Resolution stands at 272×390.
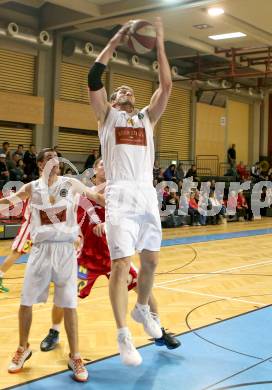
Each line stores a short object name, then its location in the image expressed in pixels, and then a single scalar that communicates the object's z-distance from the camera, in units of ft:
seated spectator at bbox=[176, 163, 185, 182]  62.49
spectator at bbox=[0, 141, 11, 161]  48.55
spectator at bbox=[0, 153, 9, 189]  44.57
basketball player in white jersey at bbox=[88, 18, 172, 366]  12.76
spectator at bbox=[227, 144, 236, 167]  82.09
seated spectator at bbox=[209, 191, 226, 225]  61.21
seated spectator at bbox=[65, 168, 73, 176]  50.52
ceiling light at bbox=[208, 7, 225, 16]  49.98
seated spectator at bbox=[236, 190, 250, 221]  67.21
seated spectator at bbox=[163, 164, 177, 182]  60.08
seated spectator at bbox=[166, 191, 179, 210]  55.06
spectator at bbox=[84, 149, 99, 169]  58.11
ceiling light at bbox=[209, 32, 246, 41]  60.34
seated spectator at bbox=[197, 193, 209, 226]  58.70
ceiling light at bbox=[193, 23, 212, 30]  56.85
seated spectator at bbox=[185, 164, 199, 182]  65.11
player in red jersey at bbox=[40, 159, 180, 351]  17.56
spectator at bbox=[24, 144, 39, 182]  49.16
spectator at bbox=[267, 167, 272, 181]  78.93
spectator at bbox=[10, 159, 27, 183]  46.47
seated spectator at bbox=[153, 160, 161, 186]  56.00
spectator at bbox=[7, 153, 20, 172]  47.09
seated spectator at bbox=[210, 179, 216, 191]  63.25
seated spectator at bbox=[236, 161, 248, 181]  78.33
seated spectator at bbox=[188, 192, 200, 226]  58.03
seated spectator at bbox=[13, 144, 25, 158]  49.95
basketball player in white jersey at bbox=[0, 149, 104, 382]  13.78
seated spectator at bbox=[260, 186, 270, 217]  74.64
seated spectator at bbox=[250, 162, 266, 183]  77.41
